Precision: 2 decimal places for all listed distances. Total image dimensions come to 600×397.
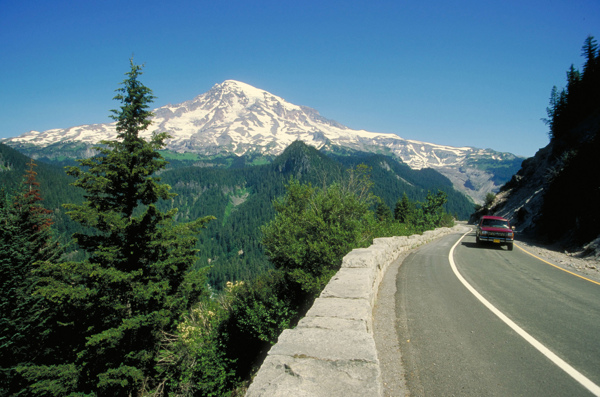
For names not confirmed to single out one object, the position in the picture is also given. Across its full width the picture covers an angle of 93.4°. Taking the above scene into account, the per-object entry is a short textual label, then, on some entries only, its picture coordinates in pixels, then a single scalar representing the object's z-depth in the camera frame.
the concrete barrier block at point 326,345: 2.95
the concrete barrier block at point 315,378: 2.38
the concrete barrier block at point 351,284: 5.05
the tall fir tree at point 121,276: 12.13
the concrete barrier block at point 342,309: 4.11
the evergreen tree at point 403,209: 58.08
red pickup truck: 16.98
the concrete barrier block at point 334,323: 3.70
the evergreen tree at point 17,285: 13.92
